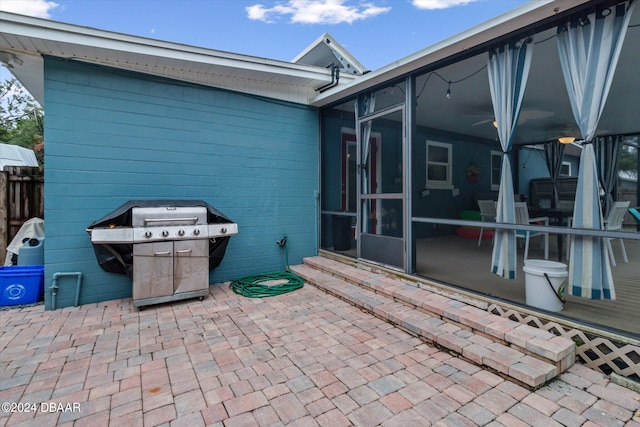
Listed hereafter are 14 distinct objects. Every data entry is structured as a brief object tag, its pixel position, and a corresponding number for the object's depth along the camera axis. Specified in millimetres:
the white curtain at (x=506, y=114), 2684
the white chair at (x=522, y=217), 4215
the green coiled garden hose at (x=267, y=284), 3807
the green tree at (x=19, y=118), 11117
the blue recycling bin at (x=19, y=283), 3355
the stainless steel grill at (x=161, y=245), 3129
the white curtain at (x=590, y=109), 2152
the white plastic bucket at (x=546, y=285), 2434
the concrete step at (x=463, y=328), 2014
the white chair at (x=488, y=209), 5129
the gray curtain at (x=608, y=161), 6922
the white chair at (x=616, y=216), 3891
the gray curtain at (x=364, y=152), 4207
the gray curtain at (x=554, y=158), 7723
